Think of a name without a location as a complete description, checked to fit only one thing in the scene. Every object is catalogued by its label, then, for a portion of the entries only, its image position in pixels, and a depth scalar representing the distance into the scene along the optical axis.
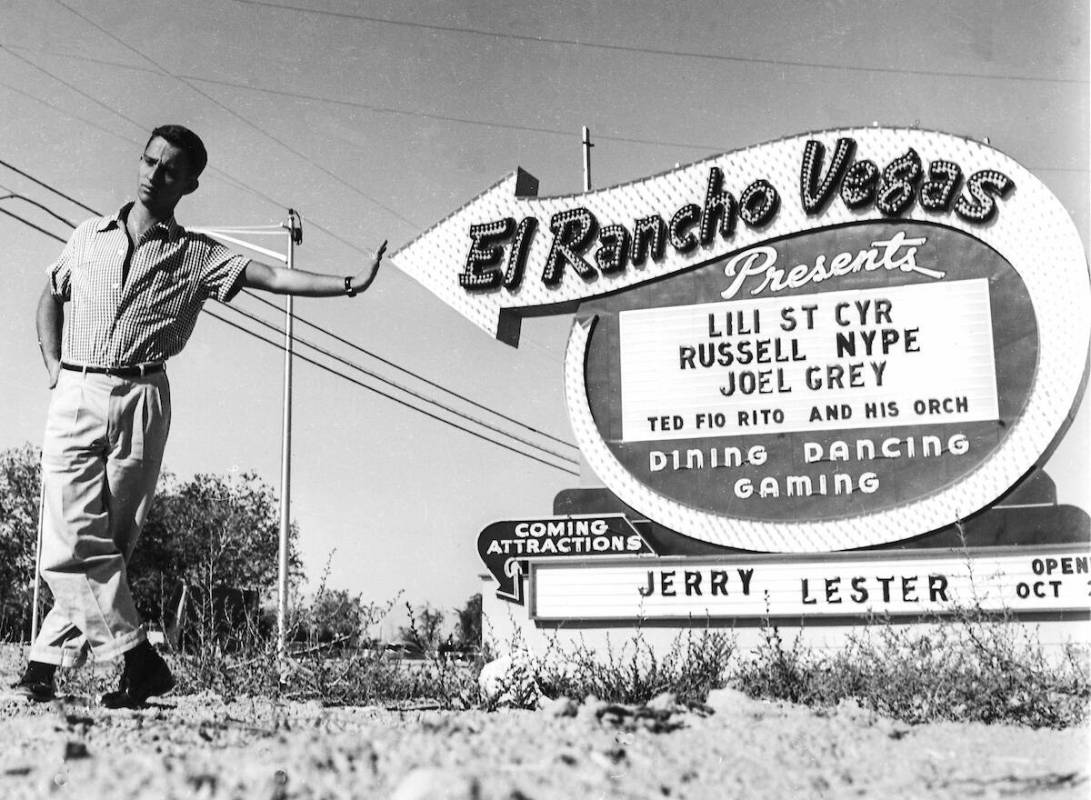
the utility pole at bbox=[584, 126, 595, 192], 18.32
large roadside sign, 8.19
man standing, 4.50
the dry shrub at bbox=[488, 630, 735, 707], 5.81
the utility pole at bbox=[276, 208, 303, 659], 21.16
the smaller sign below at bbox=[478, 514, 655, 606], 8.95
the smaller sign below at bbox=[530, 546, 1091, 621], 7.86
